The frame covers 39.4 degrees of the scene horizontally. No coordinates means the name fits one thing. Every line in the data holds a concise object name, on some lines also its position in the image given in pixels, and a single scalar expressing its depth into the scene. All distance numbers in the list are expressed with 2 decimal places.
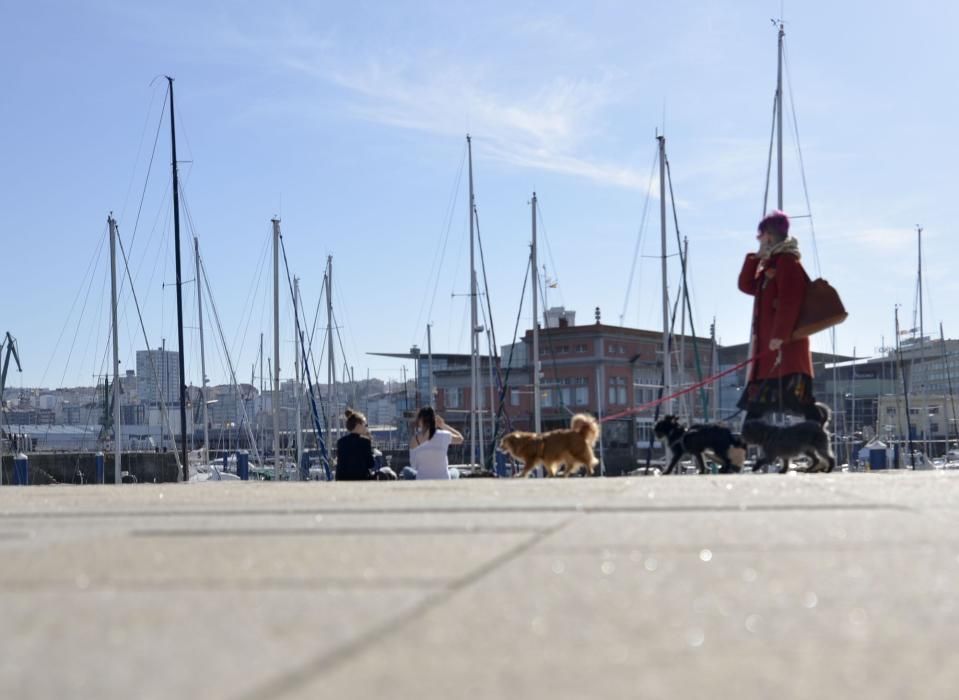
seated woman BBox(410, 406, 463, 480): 13.02
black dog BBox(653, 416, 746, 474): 11.11
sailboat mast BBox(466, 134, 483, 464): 44.06
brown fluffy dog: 11.76
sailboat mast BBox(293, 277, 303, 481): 55.53
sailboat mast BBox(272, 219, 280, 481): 40.84
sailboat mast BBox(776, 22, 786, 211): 30.95
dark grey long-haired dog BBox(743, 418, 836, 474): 10.78
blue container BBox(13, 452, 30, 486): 30.06
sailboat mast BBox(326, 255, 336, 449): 55.62
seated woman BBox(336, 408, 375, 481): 13.03
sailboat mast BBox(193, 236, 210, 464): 51.31
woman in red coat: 10.94
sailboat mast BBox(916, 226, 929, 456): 64.06
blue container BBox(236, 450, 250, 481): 40.47
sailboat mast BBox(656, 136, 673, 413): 37.06
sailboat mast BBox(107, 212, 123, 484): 37.72
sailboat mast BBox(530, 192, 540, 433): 40.66
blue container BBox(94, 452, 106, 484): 37.69
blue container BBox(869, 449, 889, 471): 19.65
